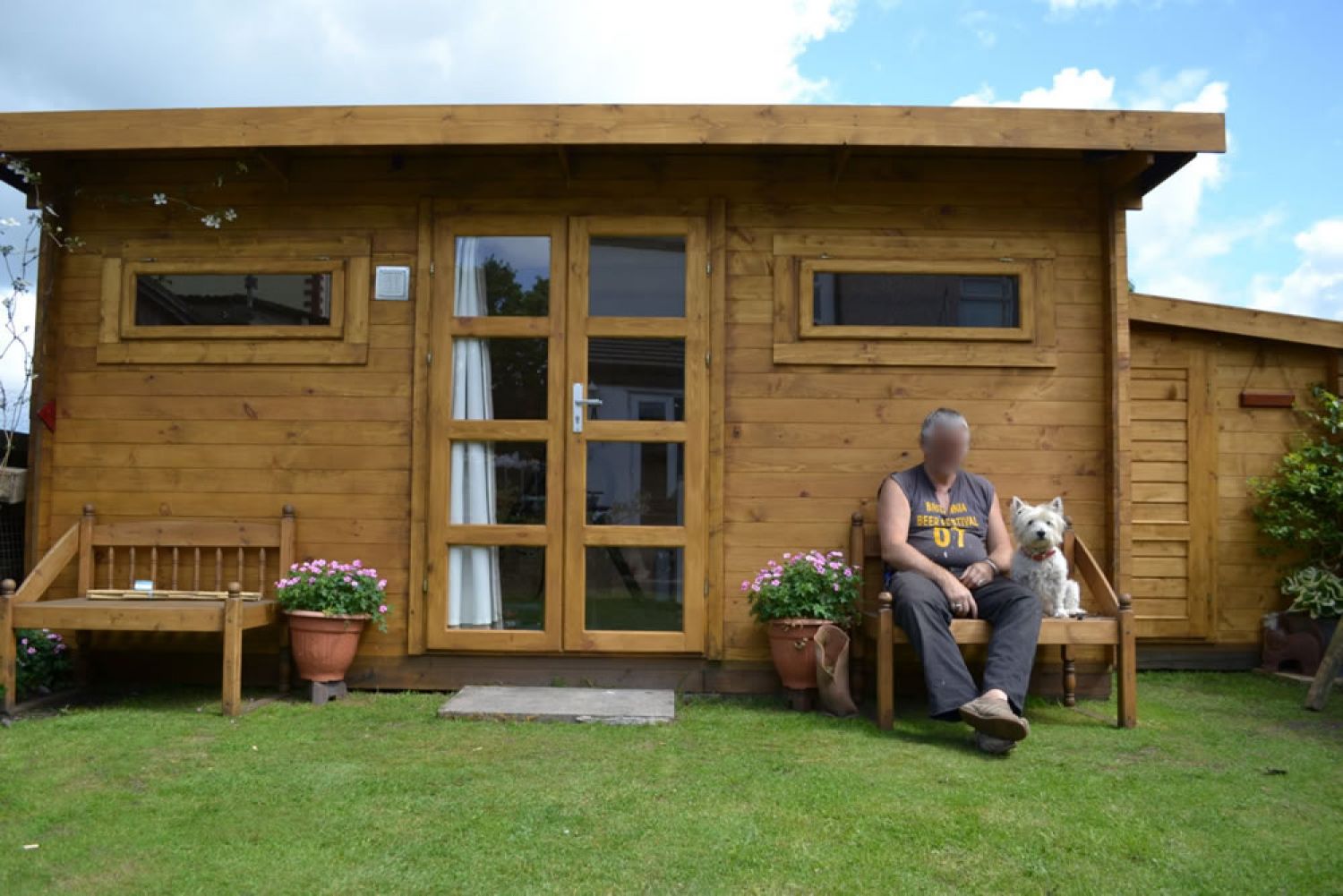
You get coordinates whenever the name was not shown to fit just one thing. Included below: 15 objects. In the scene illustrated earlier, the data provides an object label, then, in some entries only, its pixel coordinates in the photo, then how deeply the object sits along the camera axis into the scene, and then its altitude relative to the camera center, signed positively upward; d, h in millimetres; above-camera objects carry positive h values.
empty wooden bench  4363 -451
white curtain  4492 -27
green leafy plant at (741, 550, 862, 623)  4117 -501
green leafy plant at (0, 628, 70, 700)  4238 -909
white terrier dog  3951 -339
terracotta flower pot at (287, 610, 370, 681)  4152 -768
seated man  3555 -425
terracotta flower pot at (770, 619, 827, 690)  4070 -756
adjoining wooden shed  5340 +174
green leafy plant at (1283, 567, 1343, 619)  4992 -571
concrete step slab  3799 -977
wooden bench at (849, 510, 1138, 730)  3818 -638
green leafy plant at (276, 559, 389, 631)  4180 -542
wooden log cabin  4453 +550
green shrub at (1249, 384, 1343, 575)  5098 -62
